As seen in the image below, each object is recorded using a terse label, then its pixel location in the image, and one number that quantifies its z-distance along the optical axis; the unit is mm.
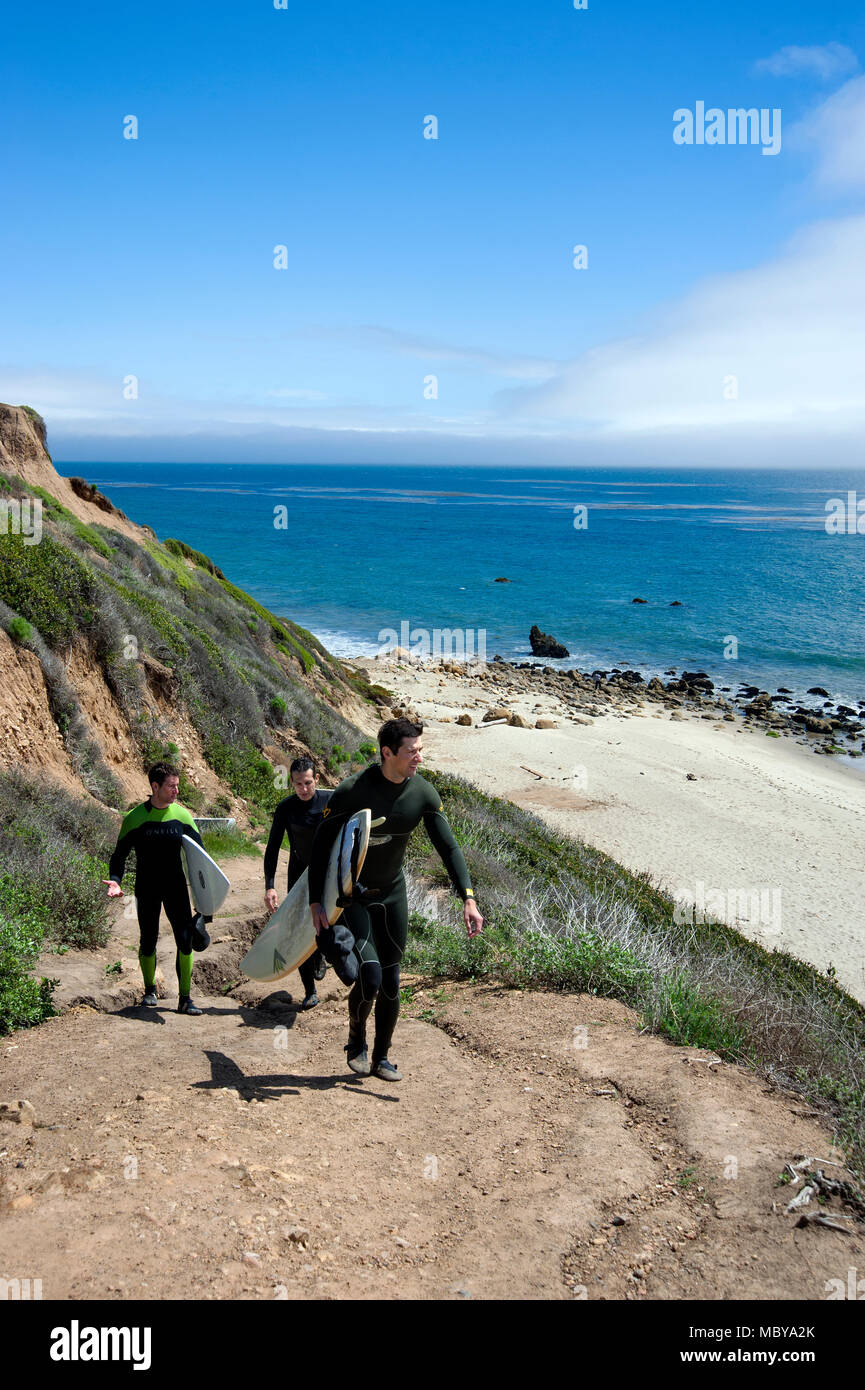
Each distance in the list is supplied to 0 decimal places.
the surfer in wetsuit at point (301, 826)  6982
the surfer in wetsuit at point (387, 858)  5020
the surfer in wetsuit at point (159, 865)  6316
